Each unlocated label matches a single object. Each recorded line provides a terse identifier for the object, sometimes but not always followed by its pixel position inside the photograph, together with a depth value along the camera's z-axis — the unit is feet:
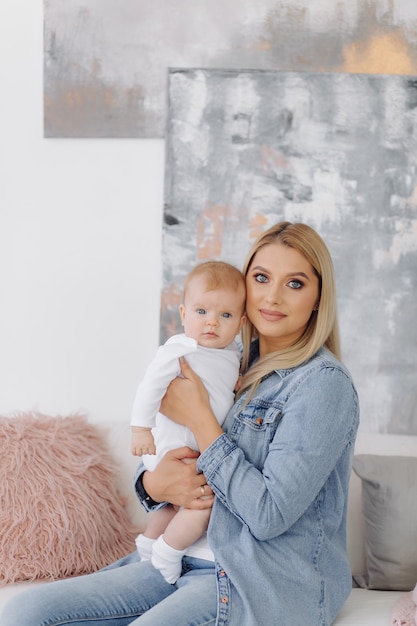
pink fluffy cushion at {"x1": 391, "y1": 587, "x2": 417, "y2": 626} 5.96
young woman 5.34
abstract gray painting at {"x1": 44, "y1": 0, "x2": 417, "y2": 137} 8.63
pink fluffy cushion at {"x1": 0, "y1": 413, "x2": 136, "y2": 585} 7.03
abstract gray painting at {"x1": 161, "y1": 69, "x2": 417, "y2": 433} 8.68
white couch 6.22
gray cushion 6.84
